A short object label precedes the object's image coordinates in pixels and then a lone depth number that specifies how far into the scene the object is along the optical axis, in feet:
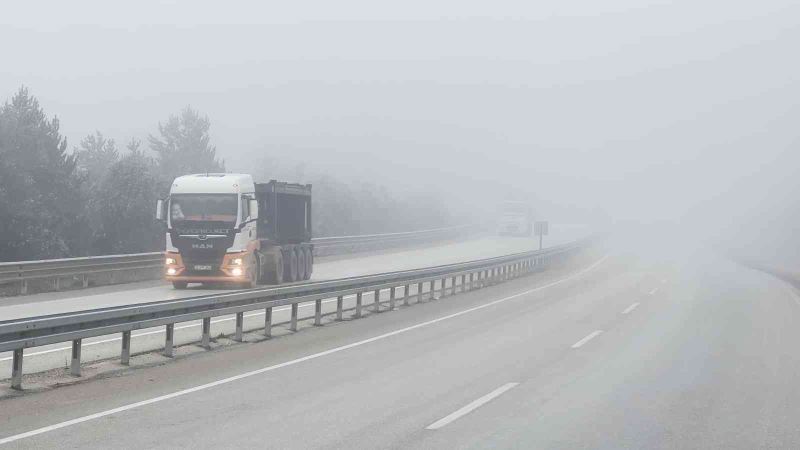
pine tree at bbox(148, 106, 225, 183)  341.35
